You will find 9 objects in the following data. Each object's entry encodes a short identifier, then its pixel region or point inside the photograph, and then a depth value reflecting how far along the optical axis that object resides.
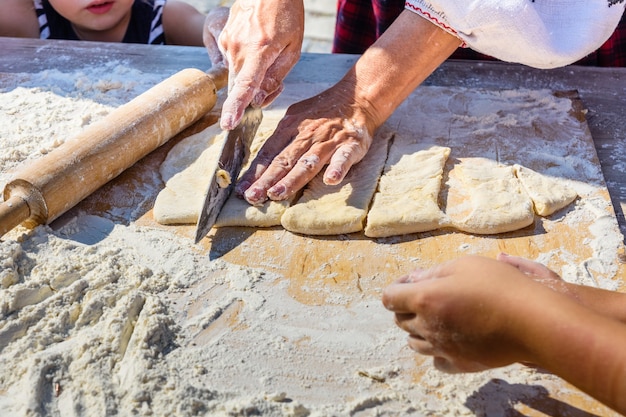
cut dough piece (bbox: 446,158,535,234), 0.70
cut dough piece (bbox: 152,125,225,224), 0.73
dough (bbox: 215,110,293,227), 0.72
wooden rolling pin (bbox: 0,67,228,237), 0.70
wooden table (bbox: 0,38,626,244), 0.91
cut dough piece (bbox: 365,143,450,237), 0.70
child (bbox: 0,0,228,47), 1.14
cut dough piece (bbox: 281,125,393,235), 0.71
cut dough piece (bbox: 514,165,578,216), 0.72
